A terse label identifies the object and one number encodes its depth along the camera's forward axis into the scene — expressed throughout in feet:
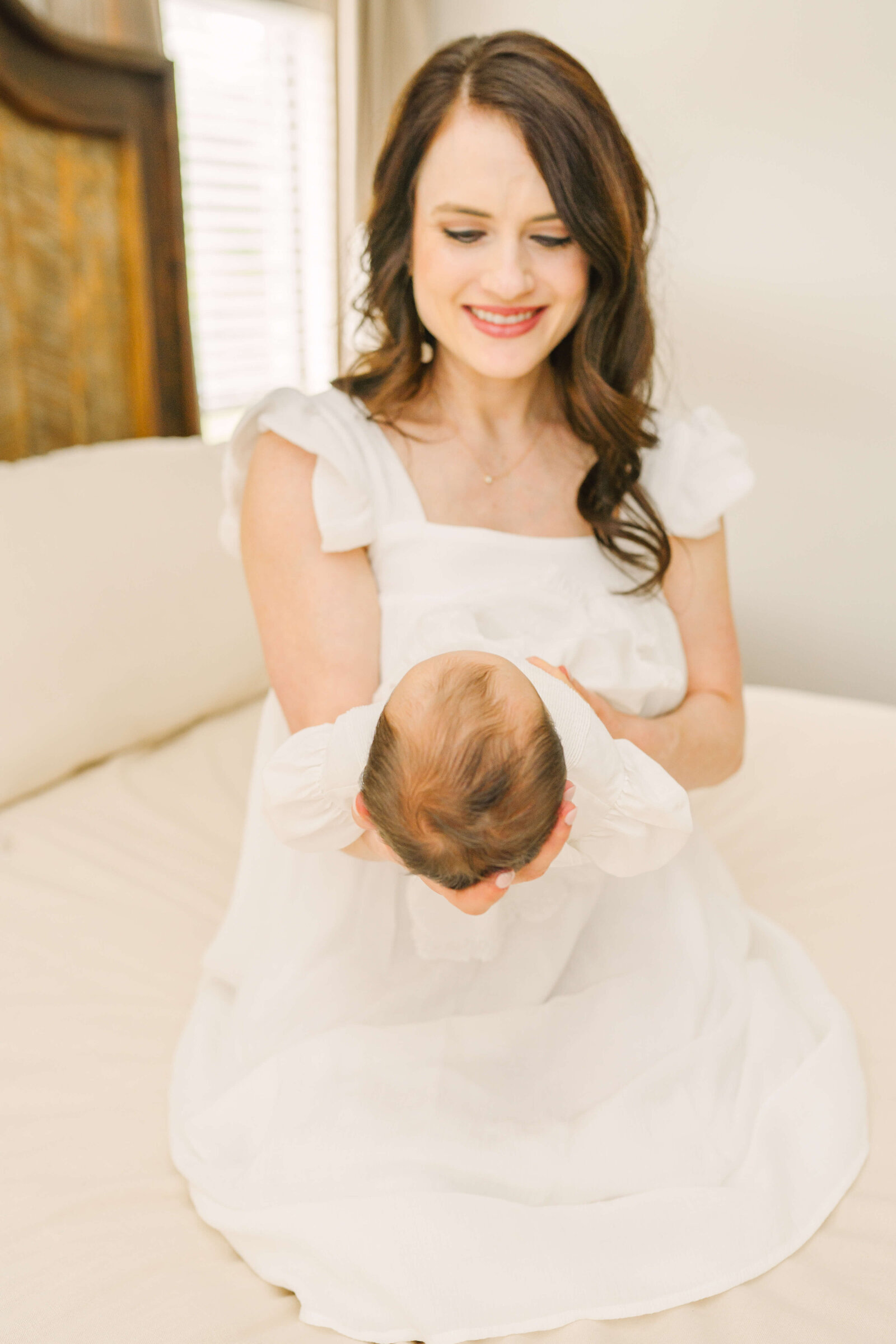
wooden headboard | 6.32
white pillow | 5.48
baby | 2.67
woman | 3.01
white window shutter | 8.52
